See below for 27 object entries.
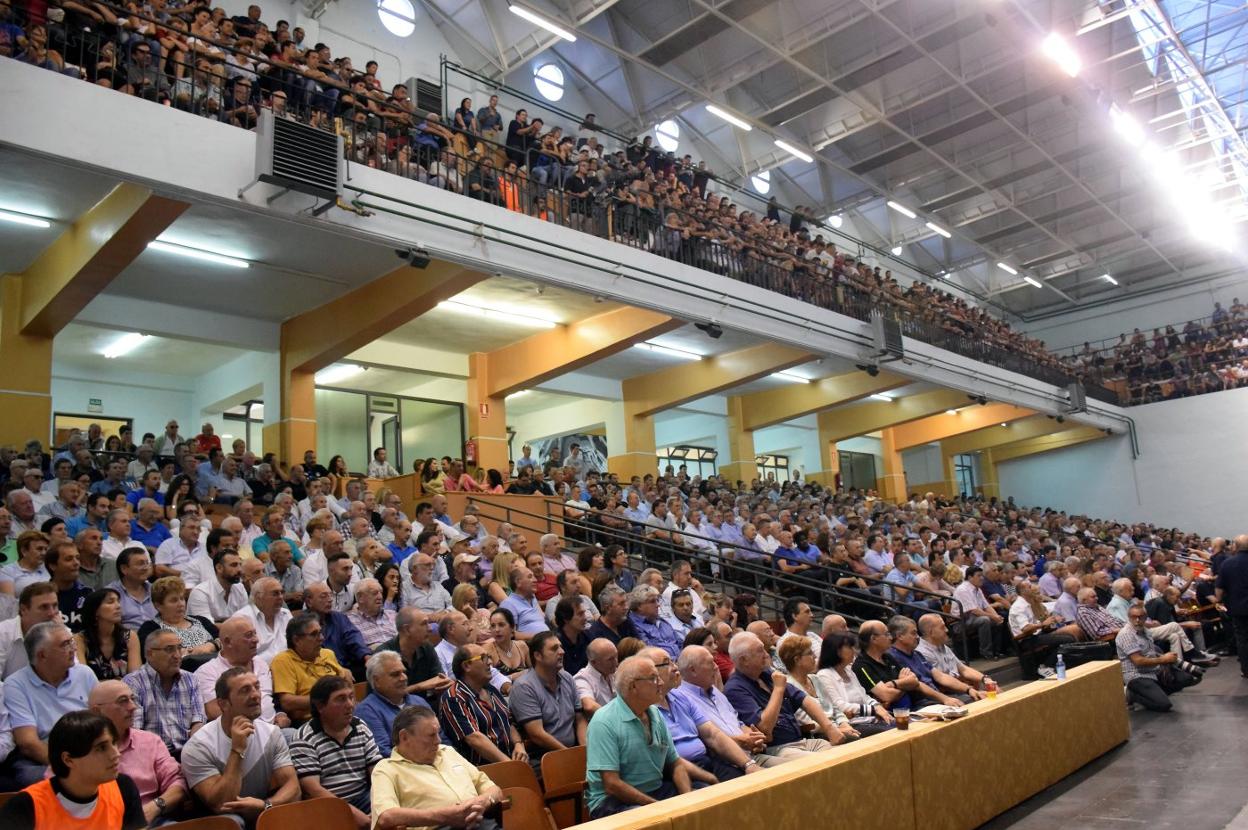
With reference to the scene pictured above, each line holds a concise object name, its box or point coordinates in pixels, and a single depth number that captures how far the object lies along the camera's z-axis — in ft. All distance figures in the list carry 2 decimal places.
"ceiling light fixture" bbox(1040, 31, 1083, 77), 43.37
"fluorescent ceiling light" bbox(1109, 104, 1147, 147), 55.72
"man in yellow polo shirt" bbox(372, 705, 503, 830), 11.08
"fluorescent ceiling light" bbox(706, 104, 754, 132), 52.12
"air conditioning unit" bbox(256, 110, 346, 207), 25.67
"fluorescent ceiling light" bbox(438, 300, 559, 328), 39.40
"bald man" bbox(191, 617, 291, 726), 13.56
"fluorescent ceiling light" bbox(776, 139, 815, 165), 56.80
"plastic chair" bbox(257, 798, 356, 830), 10.53
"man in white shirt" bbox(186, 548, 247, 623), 17.85
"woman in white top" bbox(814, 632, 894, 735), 17.80
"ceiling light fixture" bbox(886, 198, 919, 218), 68.85
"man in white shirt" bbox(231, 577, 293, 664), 16.48
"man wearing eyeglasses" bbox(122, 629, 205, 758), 12.82
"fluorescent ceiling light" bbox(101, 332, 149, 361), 40.75
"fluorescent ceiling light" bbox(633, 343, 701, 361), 50.19
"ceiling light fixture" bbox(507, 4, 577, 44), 41.29
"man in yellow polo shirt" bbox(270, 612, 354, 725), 14.24
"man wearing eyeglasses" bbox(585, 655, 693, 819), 12.92
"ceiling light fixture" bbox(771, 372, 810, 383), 60.08
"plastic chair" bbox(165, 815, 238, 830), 10.05
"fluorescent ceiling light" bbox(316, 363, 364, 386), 45.42
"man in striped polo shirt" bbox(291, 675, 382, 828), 12.26
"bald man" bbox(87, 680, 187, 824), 11.05
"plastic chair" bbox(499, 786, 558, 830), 12.41
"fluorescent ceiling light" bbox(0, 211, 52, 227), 28.19
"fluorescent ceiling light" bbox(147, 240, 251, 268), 31.78
